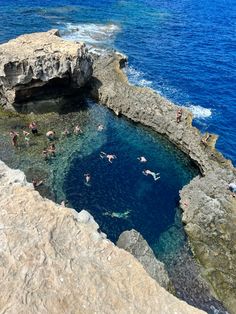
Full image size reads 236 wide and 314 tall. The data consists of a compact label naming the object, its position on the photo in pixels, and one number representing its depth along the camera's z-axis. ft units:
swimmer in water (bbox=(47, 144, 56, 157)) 92.03
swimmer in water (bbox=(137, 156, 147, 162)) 93.83
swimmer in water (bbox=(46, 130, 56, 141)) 96.81
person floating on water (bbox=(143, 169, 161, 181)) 90.19
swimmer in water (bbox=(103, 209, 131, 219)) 79.71
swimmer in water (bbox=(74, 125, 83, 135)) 100.29
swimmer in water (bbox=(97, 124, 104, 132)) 102.14
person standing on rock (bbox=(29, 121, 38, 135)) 97.27
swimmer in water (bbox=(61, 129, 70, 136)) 98.79
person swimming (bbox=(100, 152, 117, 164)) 93.33
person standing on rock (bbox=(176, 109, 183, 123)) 102.26
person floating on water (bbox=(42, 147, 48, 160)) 91.17
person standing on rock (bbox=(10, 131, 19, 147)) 93.39
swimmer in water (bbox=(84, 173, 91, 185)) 86.48
